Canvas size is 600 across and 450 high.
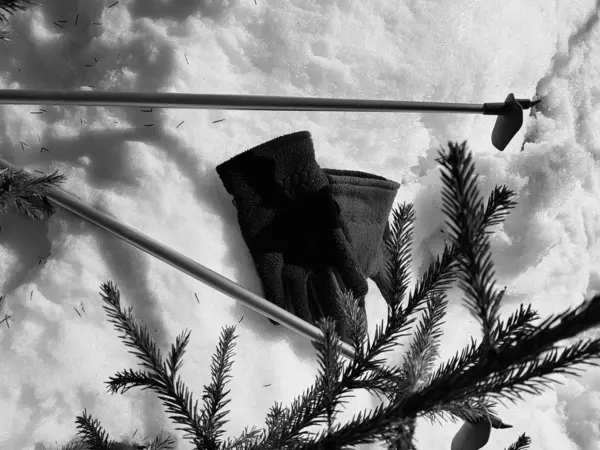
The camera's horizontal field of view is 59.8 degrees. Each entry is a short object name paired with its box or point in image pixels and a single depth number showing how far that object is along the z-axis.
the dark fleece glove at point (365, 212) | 1.39
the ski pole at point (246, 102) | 1.12
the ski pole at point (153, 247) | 1.18
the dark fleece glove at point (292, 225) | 1.34
